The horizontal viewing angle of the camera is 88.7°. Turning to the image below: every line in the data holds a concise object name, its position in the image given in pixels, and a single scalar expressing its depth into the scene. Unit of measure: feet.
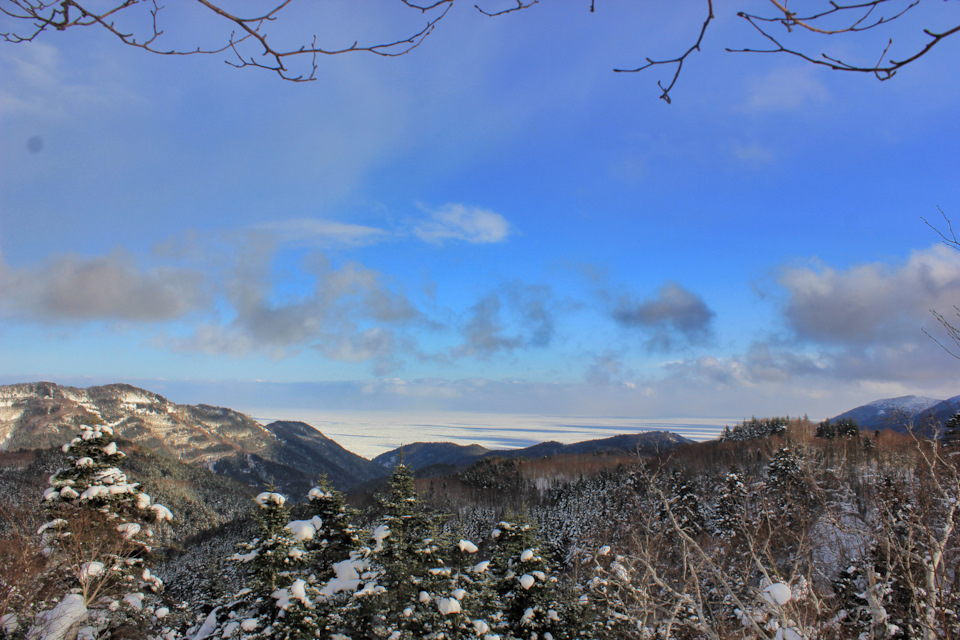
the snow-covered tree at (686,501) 124.88
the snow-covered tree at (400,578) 44.88
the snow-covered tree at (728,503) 108.06
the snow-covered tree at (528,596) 48.34
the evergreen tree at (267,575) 42.83
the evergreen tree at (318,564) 42.47
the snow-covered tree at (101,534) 38.40
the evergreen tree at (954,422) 90.75
